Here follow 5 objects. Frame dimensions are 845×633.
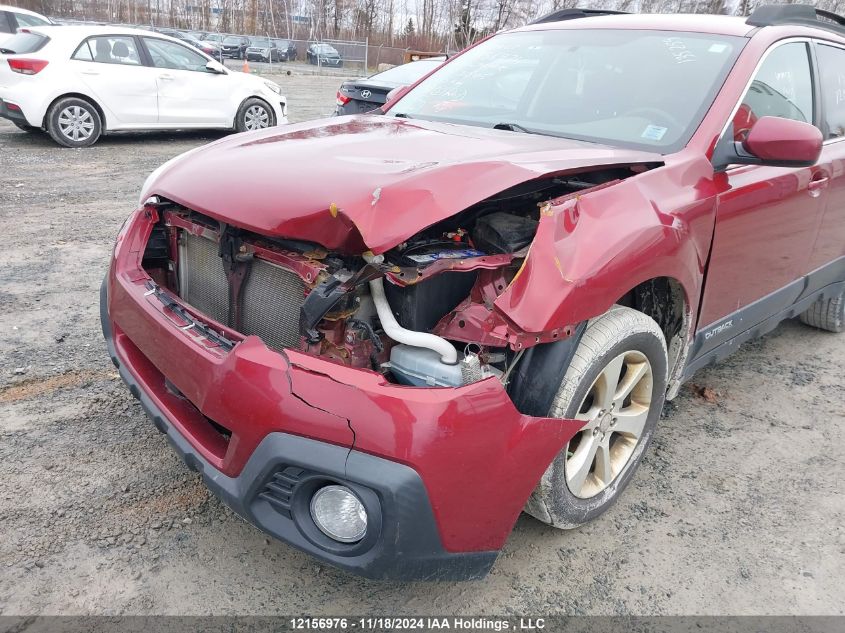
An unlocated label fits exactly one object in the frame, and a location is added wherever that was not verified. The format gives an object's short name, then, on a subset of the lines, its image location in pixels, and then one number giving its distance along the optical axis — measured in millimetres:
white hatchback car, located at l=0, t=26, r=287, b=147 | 8117
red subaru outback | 1650
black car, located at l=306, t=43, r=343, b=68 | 29469
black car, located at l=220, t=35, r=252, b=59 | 28953
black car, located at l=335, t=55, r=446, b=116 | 7660
